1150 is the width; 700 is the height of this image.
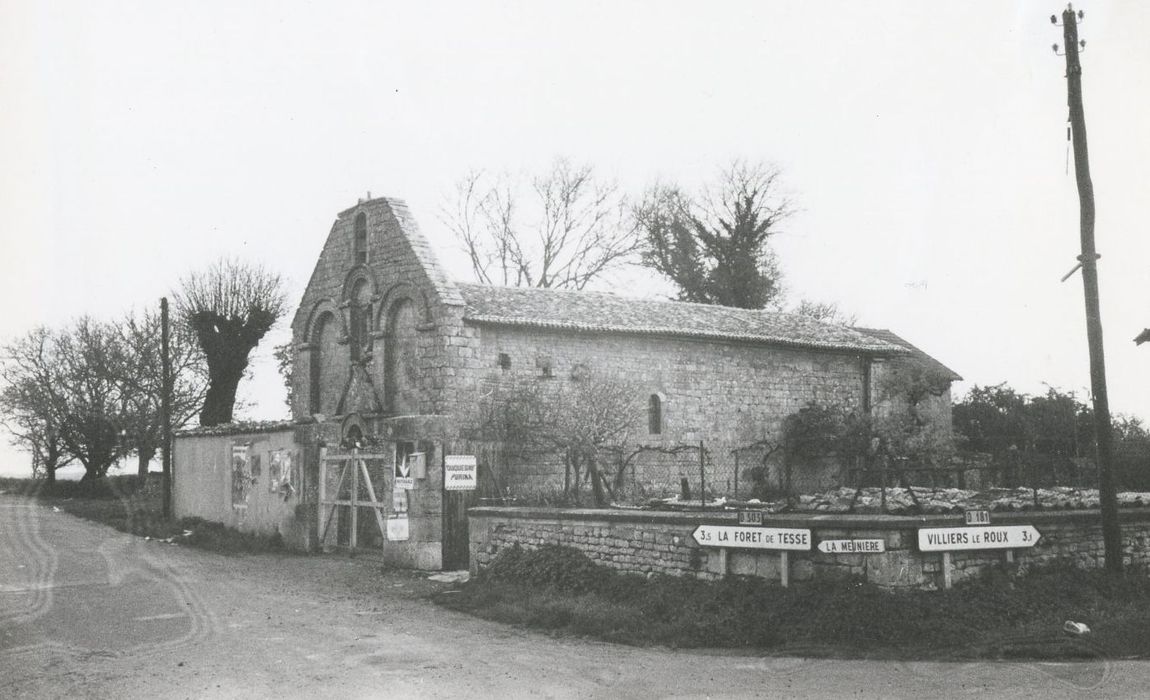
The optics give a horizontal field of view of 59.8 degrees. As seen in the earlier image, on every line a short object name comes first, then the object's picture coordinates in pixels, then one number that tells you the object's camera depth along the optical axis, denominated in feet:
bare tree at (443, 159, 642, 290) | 147.54
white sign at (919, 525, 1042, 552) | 38.60
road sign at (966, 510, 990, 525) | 39.99
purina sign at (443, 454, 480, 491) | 62.39
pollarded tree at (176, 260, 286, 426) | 120.26
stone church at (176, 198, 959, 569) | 65.82
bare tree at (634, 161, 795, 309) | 149.79
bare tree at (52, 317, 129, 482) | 146.92
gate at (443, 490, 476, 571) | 63.16
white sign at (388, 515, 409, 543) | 63.72
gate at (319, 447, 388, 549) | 70.33
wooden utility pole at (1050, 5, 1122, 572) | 44.34
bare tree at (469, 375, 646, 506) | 66.85
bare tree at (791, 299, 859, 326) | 167.12
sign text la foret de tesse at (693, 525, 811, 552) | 39.58
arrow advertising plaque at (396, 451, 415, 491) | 64.90
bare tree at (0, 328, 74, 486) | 146.61
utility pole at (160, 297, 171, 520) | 102.53
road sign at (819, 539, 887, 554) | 38.19
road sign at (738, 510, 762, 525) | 41.26
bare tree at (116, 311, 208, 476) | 148.66
